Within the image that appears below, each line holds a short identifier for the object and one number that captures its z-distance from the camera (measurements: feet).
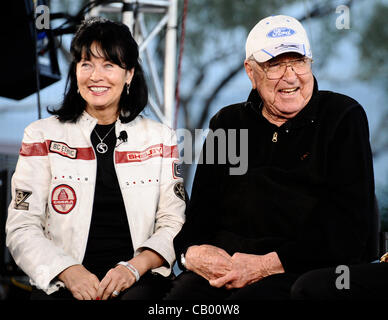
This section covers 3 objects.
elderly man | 19.39
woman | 19.74
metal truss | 23.73
